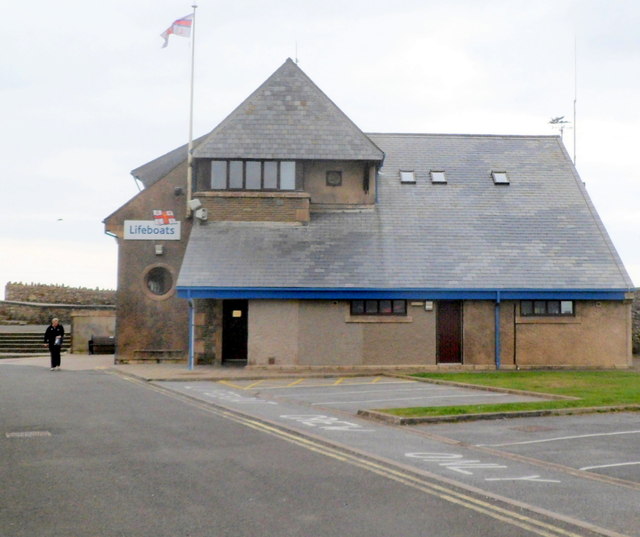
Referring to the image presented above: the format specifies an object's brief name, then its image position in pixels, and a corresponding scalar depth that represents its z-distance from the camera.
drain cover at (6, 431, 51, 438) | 12.61
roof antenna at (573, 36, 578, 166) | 38.74
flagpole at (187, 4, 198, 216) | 30.20
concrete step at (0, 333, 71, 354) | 38.81
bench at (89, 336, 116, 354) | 37.31
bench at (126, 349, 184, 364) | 30.38
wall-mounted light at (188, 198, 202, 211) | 29.48
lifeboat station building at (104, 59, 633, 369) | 27.41
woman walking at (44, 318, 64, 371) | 27.33
